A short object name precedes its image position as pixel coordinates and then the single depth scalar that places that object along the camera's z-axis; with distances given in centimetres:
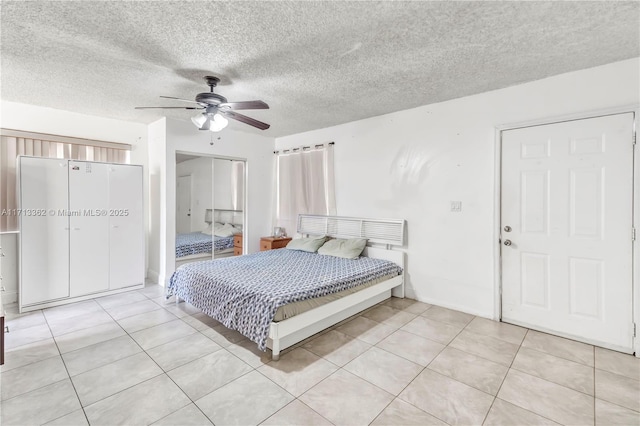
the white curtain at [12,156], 352
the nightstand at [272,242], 509
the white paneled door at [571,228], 258
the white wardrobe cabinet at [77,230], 336
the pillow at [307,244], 449
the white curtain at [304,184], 482
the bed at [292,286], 245
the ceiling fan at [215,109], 268
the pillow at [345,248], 408
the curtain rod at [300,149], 489
